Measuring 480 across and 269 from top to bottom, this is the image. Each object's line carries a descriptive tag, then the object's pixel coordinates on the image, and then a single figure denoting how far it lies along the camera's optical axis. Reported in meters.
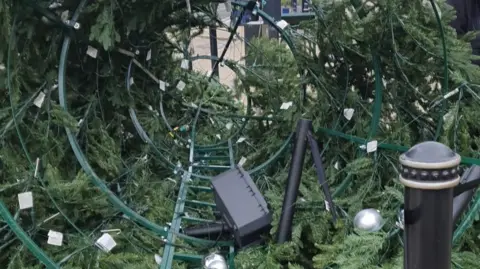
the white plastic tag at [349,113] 2.93
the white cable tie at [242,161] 3.64
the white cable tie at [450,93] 2.73
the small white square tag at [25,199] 2.37
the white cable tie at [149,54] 3.89
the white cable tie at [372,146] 2.65
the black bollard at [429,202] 1.19
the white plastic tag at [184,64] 4.29
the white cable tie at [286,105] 3.52
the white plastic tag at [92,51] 3.10
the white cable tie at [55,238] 2.38
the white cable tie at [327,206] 2.52
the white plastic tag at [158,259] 2.48
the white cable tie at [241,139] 4.05
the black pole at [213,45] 4.42
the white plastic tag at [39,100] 2.76
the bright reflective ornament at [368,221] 2.00
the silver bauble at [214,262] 2.33
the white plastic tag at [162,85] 4.00
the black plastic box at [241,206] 2.54
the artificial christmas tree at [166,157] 2.41
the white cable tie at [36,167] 2.45
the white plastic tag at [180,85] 4.39
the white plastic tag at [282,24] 3.50
